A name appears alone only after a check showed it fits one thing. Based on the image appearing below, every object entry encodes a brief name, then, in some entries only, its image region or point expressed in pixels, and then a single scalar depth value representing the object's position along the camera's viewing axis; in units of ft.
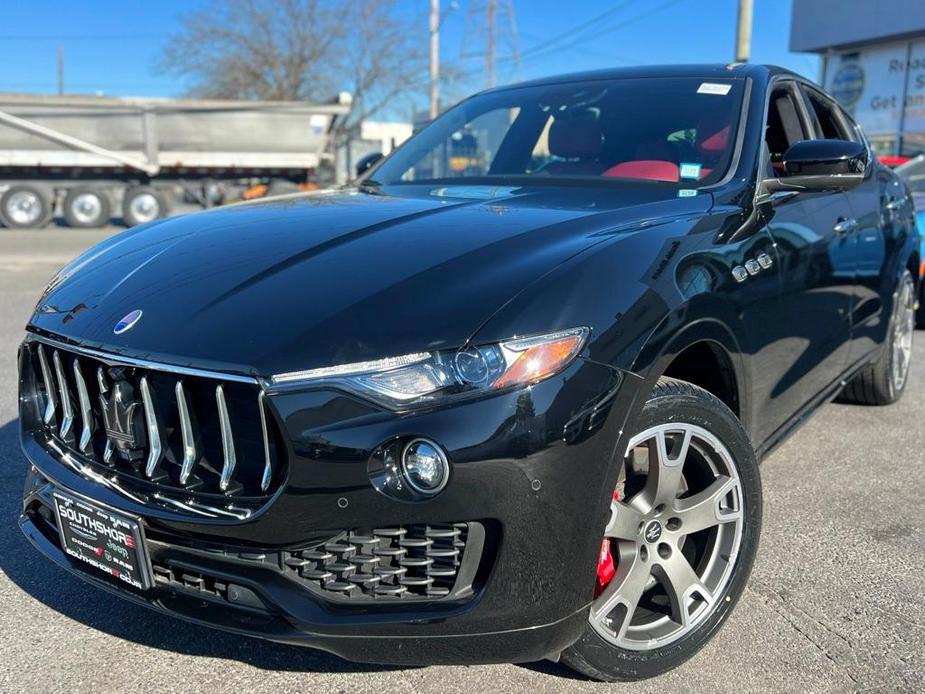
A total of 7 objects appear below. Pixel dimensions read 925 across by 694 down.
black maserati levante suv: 6.35
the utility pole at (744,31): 51.19
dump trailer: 58.03
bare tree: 121.80
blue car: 23.24
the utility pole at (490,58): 126.82
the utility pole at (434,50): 94.53
